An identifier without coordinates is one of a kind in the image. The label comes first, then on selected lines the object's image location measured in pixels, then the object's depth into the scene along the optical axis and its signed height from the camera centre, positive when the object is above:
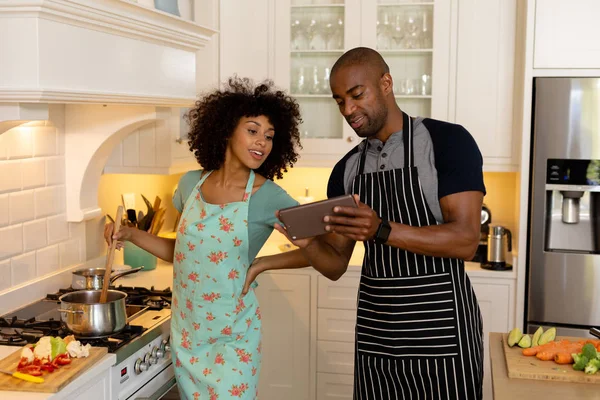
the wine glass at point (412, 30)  3.59 +0.54
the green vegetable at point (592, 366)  1.81 -0.52
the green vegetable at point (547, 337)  2.03 -0.50
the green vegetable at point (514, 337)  2.03 -0.50
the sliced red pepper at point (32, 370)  1.79 -0.54
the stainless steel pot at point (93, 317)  2.13 -0.49
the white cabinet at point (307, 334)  3.56 -0.89
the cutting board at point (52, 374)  1.74 -0.55
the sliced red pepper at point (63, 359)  1.89 -0.54
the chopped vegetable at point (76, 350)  1.95 -0.53
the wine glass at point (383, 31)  3.62 +0.54
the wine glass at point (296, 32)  3.70 +0.54
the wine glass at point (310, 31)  3.69 +0.55
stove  2.12 -0.55
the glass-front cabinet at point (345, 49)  3.55 +0.45
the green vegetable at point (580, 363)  1.84 -0.52
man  2.07 -0.29
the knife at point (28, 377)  1.76 -0.54
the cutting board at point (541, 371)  1.80 -0.53
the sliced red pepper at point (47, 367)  1.83 -0.54
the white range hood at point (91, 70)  1.83 +0.20
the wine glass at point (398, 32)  3.61 +0.54
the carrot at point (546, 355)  1.92 -0.52
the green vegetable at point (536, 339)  2.03 -0.51
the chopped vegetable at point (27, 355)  1.83 -0.51
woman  2.22 -0.27
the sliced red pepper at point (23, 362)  1.82 -0.52
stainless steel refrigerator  3.22 -0.25
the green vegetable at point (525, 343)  2.01 -0.51
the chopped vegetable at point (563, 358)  1.88 -0.52
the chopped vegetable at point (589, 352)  1.86 -0.49
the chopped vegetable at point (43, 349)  1.85 -0.50
